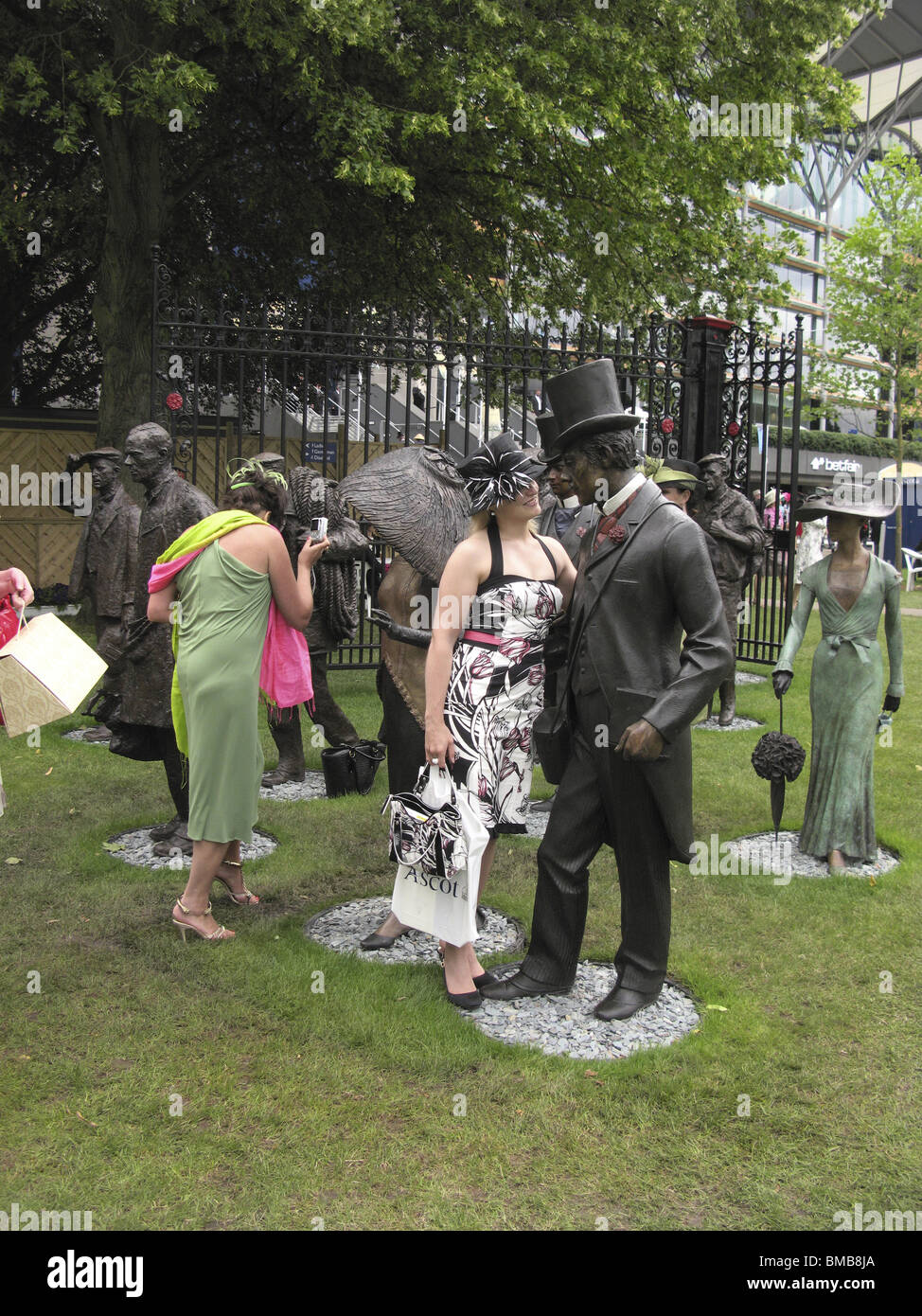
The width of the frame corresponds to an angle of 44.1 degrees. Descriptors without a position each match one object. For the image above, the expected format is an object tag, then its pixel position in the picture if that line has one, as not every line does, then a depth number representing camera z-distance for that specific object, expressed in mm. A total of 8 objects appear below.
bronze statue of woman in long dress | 6031
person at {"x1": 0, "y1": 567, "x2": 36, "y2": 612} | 4207
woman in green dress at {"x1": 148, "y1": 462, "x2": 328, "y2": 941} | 4824
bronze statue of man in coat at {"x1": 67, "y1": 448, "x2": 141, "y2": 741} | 8445
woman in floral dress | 4098
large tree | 11914
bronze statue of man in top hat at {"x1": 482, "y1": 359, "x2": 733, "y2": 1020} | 3818
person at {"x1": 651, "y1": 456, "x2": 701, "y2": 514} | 7105
